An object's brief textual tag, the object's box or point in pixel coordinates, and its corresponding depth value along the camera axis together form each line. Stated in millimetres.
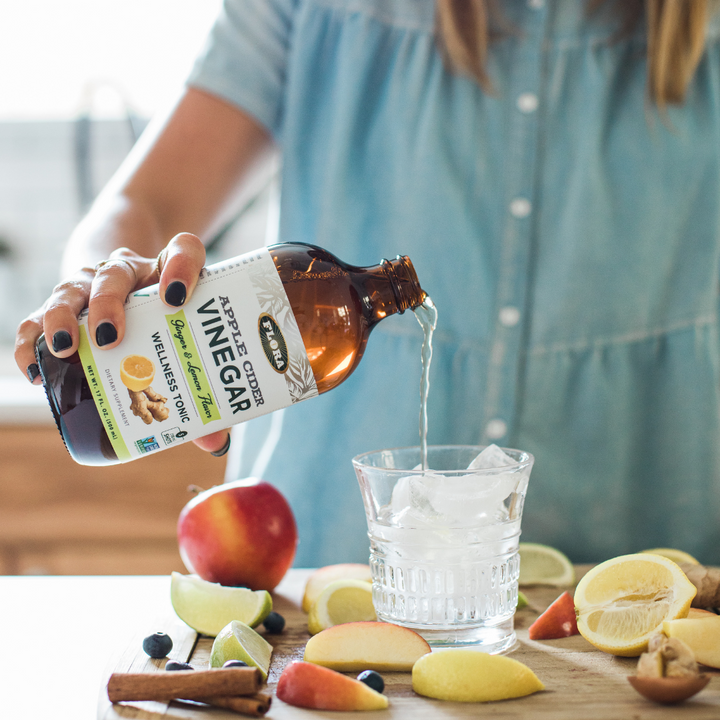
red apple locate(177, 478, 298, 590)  1108
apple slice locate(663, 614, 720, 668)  796
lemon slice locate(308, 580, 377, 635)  972
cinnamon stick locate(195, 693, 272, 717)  727
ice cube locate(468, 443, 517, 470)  928
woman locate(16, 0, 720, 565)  1368
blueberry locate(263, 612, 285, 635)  969
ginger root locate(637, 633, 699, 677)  718
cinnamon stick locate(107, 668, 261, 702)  735
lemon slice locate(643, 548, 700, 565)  1096
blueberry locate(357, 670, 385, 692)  779
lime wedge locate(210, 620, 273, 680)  809
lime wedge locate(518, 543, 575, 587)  1146
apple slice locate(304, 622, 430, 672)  836
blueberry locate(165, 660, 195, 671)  816
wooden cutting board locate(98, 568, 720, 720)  729
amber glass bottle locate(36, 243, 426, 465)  835
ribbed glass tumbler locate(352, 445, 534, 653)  863
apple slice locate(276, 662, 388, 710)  745
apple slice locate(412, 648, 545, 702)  757
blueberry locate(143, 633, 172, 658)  879
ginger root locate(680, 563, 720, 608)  964
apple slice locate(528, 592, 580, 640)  937
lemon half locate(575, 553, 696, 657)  853
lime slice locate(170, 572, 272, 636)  956
